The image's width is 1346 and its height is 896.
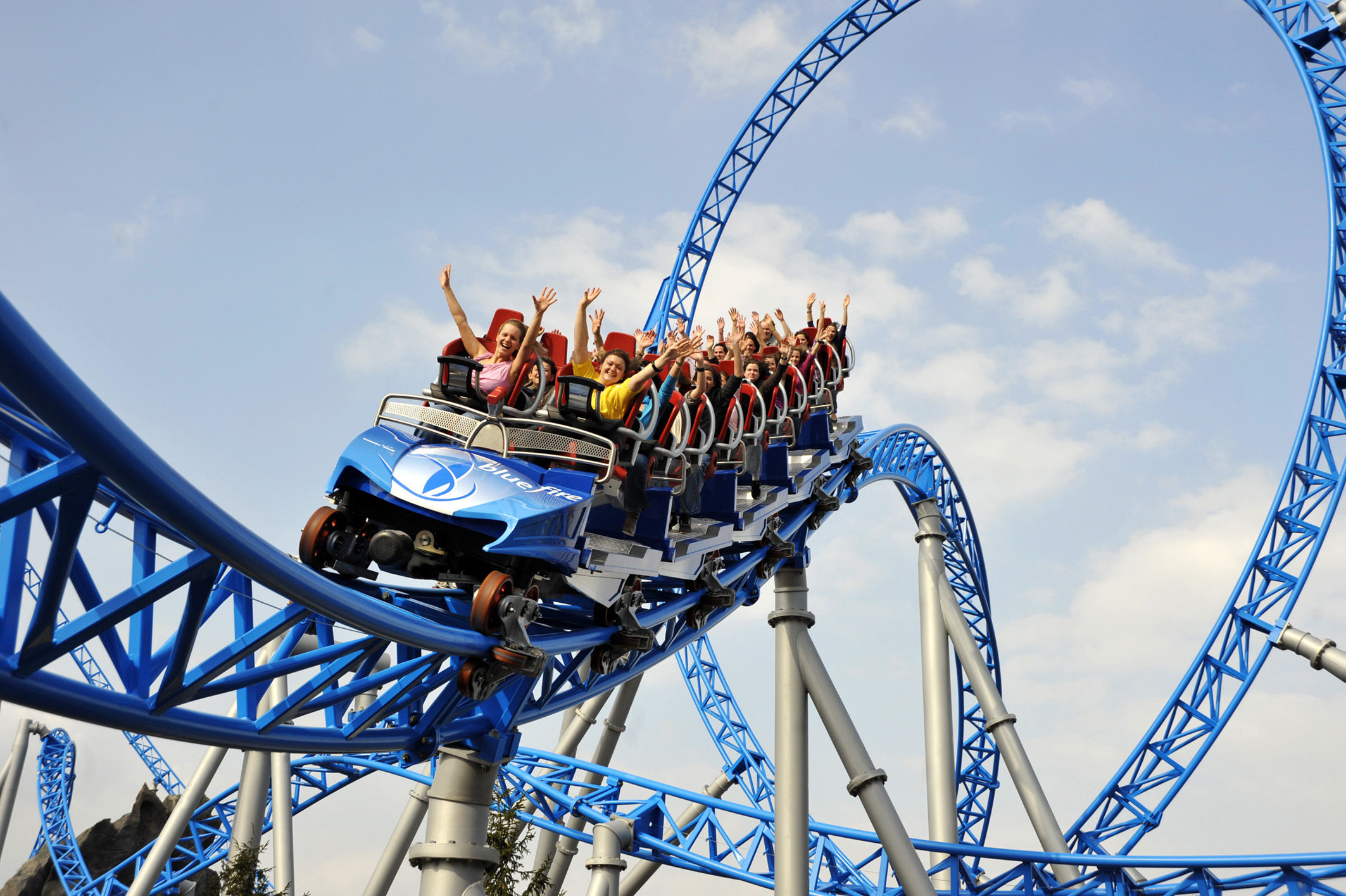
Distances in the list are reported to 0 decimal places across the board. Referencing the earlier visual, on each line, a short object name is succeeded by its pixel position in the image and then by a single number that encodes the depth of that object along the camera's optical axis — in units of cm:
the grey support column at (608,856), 814
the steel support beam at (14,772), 1498
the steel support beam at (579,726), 1005
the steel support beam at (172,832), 860
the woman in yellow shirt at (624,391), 516
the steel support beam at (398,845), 832
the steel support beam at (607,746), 952
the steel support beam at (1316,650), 801
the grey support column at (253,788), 898
